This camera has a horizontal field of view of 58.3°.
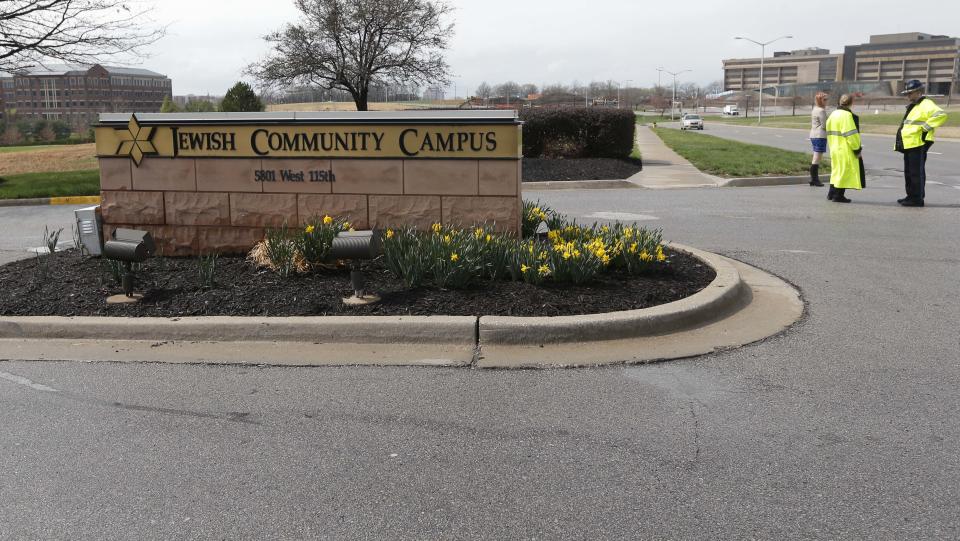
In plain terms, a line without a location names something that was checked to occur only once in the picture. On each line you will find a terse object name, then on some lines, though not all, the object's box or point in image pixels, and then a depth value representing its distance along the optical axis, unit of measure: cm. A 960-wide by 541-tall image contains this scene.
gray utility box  795
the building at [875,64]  16700
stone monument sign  749
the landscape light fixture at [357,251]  615
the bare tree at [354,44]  3706
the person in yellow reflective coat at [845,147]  1287
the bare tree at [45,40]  1897
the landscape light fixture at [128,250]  633
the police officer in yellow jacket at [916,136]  1238
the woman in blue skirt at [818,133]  1568
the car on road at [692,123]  6375
